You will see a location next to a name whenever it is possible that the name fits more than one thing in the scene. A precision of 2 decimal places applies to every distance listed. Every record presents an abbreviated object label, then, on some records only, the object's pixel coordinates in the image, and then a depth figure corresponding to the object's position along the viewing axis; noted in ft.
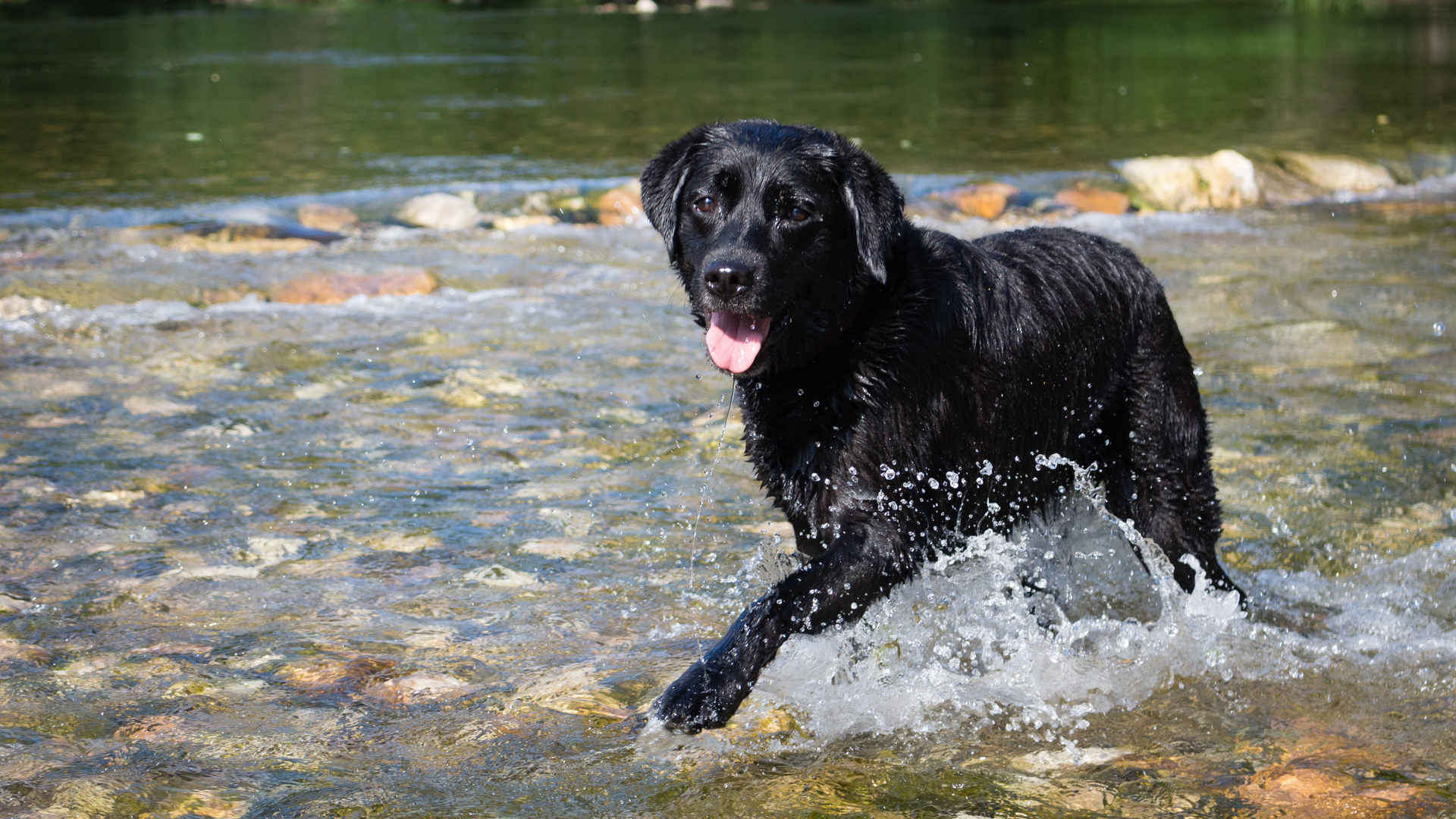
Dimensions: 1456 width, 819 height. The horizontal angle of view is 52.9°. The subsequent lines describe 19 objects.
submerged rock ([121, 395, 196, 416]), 22.66
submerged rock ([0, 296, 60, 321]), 28.63
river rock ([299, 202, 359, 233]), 40.34
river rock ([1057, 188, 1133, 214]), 42.16
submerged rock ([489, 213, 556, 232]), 39.86
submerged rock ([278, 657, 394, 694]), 13.74
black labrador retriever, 13.05
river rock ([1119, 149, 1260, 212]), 42.14
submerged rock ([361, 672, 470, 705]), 13.52
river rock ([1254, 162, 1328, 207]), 42.75
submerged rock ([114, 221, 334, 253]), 35.88
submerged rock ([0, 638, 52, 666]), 14.05
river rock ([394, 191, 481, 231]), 40.14
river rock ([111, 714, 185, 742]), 12.61
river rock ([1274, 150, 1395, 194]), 44.45
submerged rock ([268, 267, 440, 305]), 30.96
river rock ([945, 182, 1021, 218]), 41.65
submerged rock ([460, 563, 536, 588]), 16.37
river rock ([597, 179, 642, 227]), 40.83
